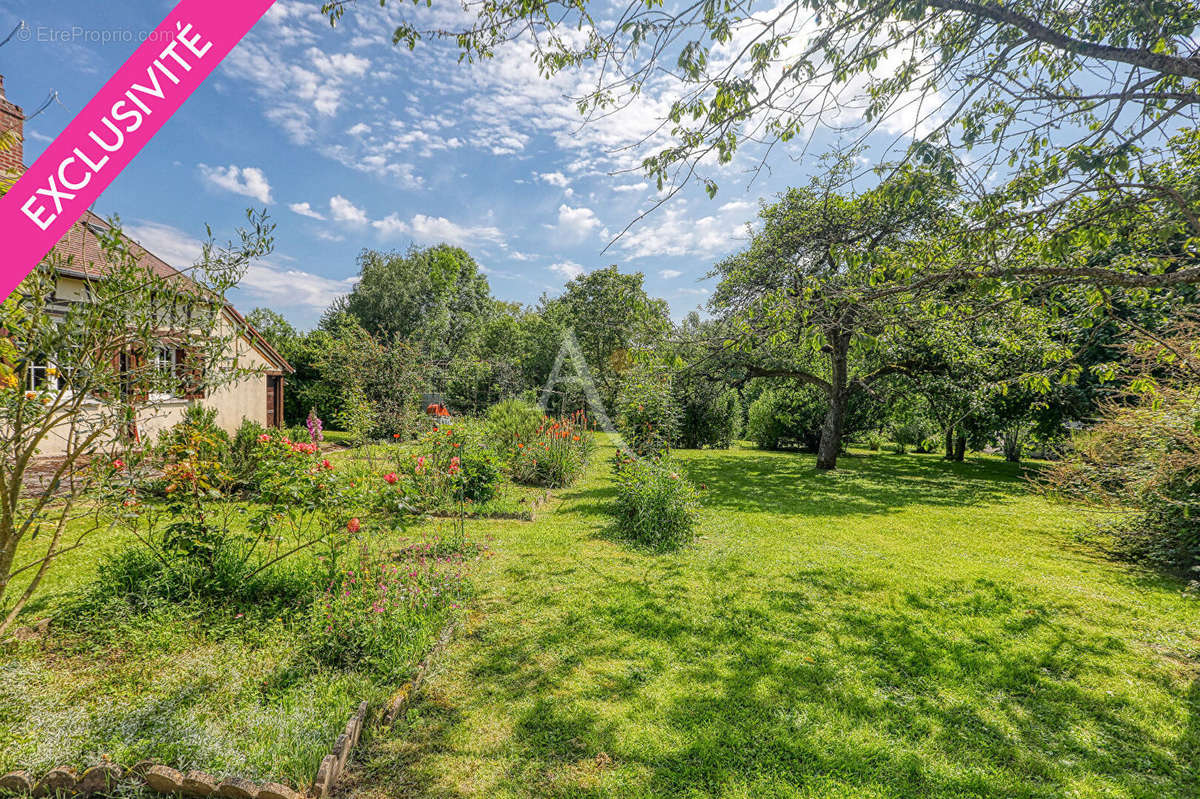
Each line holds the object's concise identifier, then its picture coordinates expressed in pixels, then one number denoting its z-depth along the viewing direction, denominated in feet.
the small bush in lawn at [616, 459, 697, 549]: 19.89
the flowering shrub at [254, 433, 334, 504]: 11.55
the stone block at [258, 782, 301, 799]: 6.19
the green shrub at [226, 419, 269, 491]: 22.72
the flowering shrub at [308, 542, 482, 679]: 9.71
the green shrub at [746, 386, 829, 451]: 55.67
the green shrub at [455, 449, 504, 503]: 24.63
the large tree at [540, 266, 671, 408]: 79.15
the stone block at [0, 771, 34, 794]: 6.23
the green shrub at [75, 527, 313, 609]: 11.14
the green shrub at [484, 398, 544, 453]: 32.27
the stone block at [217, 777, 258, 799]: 6.26
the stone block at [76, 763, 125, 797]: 6.34
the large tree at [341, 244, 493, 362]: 88.48
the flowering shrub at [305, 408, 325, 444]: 18.02
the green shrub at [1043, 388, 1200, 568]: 17.30
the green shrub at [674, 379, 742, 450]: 54.19
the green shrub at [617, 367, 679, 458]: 29.53
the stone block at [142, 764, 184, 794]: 6.30
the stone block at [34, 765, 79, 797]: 6.28
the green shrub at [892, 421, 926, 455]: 61.57
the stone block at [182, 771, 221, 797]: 6.31
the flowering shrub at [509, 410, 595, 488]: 30.63
